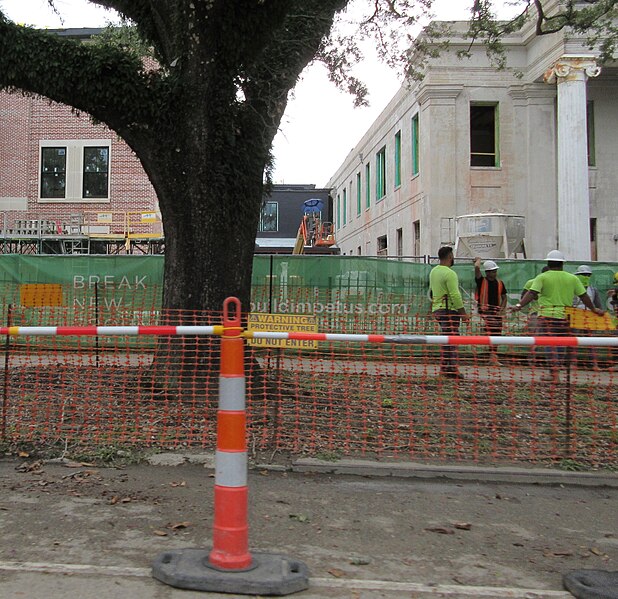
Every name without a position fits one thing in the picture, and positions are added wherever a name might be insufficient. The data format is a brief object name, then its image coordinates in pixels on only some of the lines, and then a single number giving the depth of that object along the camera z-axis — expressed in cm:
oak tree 609
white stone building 1948
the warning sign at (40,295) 1003
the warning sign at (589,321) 838
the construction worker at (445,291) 829
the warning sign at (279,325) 540
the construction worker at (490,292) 898
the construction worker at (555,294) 770
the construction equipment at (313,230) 3459
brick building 2267
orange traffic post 289
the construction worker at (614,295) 1011
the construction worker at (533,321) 749
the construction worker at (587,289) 937
